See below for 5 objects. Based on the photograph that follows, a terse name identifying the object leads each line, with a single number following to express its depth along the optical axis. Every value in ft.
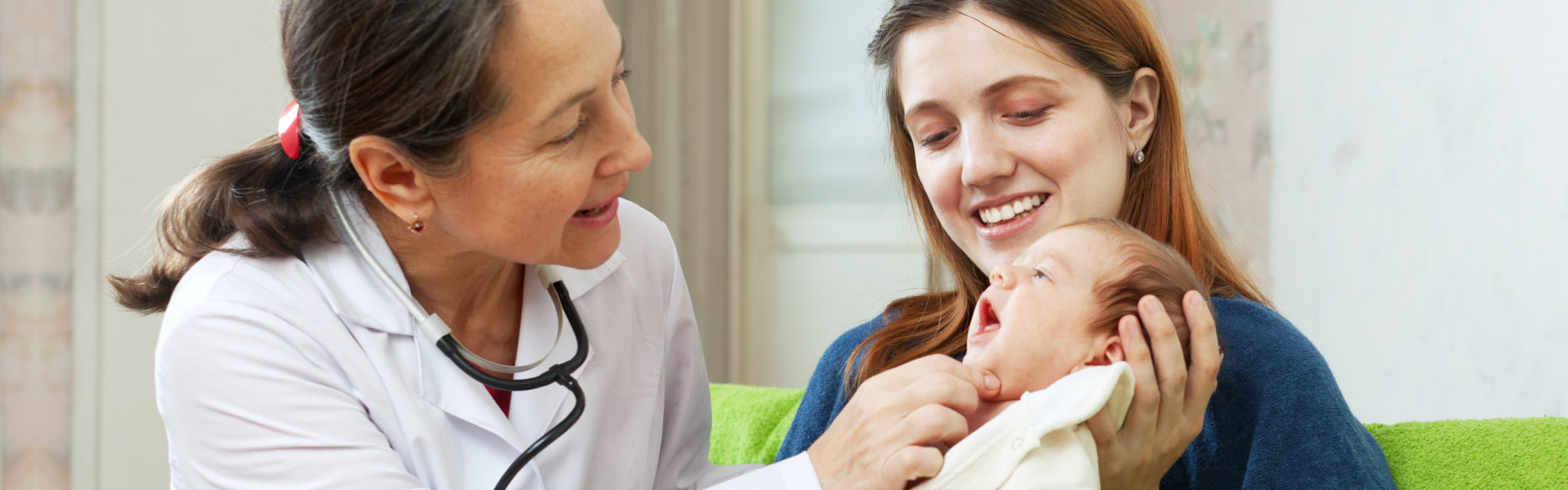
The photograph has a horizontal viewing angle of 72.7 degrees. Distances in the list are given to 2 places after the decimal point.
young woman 3.57
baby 3.24
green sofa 4.13
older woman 3.24
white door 10.79
